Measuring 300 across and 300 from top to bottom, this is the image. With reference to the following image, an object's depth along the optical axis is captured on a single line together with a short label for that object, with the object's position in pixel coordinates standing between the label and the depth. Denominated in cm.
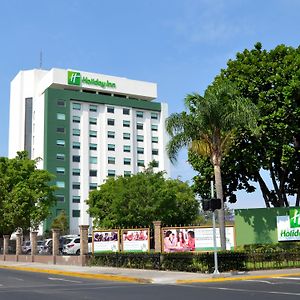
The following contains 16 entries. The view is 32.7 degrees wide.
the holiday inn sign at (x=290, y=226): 2938
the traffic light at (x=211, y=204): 2125
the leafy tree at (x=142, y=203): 5278
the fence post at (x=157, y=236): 2773
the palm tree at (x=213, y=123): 2555
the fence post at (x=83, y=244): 3183
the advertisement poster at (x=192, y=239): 2616
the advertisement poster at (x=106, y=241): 3064
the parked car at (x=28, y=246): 4924
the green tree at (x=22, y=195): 5106
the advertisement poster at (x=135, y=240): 2916
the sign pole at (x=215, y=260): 2106
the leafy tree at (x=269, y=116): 3131
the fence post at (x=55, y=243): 3644
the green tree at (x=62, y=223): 8269
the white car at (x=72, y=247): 4228
